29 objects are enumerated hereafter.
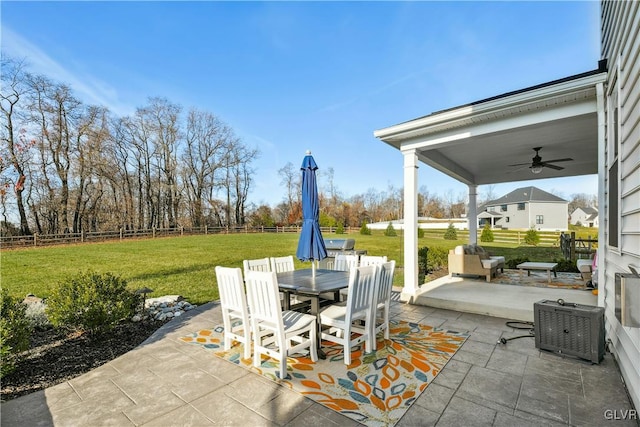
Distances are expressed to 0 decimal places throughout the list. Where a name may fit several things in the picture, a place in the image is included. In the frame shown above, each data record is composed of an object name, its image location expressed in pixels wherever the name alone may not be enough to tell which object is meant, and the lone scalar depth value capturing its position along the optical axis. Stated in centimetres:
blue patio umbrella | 390
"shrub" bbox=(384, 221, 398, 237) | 2275
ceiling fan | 576
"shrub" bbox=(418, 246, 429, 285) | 703
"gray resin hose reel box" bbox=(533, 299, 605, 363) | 283
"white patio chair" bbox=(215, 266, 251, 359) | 309
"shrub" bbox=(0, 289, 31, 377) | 250
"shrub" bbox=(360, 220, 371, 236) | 2477
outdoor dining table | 321
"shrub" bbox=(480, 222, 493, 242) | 1770
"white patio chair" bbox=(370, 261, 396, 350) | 342
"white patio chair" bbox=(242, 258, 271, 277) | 405
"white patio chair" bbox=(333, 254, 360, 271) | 490
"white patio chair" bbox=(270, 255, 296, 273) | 457
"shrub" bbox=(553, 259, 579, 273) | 810
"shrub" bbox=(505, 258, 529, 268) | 904
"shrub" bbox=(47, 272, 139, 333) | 332
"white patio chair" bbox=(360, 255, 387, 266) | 427
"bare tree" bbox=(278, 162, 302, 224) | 2975
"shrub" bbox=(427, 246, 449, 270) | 849
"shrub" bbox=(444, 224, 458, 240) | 1789
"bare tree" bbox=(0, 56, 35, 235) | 1402
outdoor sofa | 663
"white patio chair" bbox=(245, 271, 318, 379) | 271
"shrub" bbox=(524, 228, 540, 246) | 1537
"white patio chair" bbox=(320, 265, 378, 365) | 291
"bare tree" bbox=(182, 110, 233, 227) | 2522
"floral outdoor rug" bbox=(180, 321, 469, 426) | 225
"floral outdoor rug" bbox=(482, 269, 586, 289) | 626
